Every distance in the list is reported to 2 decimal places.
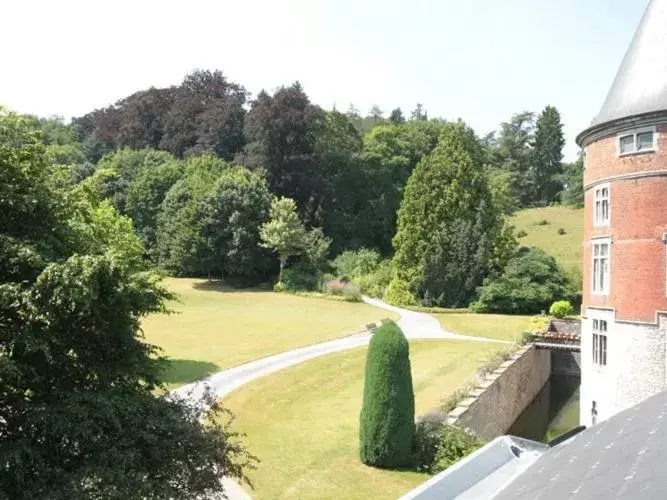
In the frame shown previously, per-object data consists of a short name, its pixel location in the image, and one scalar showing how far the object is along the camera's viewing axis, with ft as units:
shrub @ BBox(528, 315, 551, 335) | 97.91
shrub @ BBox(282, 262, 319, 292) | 150.30
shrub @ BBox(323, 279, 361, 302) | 140.05
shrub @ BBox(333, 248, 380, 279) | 158.40
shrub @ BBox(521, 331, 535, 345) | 90.34
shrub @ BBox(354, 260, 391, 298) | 148.05
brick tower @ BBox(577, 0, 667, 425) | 52.01
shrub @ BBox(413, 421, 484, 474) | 45.24
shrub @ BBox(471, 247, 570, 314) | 125.39
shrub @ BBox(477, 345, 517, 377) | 70.38
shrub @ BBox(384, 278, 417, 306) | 138.31
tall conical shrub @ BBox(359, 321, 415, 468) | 44.88
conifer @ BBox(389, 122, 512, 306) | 136.05
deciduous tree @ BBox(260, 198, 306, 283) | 150.82
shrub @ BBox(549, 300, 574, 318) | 116.78
